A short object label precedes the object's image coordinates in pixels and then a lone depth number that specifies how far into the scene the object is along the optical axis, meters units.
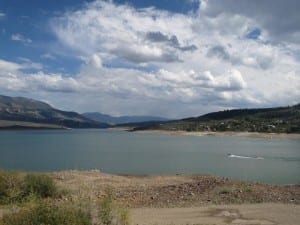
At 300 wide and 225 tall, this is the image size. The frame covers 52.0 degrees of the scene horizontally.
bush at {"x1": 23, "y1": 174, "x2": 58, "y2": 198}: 17.03
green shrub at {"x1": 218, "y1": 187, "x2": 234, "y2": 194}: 18.54
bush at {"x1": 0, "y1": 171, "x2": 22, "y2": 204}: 16.08
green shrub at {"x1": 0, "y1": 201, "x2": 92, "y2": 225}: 8.60
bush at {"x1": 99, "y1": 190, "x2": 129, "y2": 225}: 9.69
